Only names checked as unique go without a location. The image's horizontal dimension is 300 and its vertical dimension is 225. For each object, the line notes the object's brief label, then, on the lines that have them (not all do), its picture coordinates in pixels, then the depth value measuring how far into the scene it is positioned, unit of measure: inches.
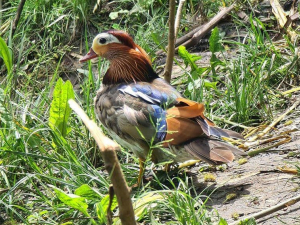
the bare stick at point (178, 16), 370.6
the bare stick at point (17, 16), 418.0
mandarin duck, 301.4
